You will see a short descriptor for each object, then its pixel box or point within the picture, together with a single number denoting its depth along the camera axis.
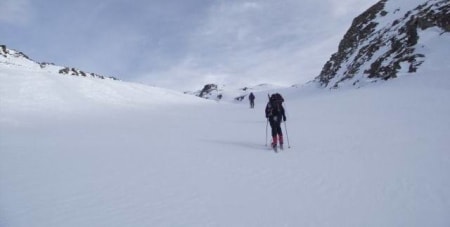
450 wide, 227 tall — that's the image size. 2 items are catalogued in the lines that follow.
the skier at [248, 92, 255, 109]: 35.62
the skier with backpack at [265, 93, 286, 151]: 11.68
